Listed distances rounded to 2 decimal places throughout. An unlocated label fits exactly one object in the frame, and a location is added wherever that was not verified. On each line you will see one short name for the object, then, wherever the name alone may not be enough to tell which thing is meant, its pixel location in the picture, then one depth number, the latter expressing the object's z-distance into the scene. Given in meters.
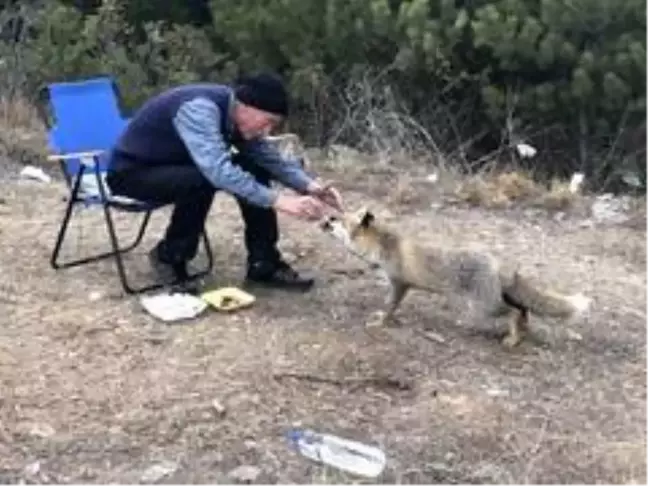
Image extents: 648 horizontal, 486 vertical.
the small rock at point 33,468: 4.34
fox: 5.27
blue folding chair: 6.02
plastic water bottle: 4.41
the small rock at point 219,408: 4.71
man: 5.30
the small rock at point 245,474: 4.33
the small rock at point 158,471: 4.30
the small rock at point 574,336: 5.58
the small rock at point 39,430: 4.56
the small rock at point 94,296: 5.72
